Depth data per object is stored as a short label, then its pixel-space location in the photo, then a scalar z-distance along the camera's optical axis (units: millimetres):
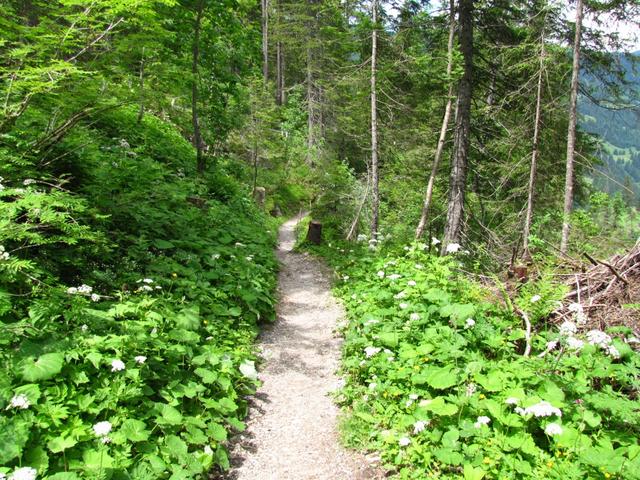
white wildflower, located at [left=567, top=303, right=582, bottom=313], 4648
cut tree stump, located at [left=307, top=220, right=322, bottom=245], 13664
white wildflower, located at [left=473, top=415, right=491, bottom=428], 3744
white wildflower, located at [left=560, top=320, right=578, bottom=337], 4086
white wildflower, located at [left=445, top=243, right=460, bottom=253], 6125
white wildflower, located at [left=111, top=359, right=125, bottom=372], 3598
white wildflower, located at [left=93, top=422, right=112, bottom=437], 3123
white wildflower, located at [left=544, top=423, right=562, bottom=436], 3471
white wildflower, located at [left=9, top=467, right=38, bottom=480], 2473
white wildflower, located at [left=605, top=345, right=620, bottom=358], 4094
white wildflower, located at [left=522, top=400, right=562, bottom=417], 3527
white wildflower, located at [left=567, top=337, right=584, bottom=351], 3939
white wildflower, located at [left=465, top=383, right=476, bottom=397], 4227
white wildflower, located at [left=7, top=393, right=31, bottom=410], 2920
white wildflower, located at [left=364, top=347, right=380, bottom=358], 5089
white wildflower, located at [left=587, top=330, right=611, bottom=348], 4072
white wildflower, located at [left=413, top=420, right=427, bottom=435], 3899
